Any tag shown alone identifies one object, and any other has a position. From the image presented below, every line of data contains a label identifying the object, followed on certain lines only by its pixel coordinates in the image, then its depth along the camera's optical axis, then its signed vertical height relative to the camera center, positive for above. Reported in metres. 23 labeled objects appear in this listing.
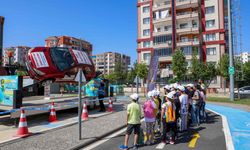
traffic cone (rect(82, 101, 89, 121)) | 11.73 -1.64
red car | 13.00 +1.33
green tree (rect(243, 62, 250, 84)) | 42.27 +2.24
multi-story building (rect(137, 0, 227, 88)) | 45.22 +11.66
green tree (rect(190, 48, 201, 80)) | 38.38 +2.91
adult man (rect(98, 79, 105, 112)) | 14.57 -0.65
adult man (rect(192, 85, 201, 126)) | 10.48 -1.18
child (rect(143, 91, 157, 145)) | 6.91 -1.05
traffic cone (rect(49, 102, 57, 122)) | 11.02 -1.53
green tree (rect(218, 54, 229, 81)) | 33.53 +2.87
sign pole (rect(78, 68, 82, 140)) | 7.40 +0.15
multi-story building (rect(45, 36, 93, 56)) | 102.06 +21.59
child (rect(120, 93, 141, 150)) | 6.46 -1.00
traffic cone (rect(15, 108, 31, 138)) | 7.83 -1.62
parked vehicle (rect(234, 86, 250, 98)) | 35.97 -1.12
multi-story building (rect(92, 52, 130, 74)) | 146.50 +16.66
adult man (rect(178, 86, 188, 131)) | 8.92 -0.98
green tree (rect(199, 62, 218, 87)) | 38.06 +2.20
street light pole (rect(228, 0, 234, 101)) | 22.23 +3.51
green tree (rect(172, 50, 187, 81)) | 40.34 +3.66
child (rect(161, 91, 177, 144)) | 6.96 -1.07
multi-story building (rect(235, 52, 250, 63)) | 139.96 +18.09
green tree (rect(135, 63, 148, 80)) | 46.00 +2.91
